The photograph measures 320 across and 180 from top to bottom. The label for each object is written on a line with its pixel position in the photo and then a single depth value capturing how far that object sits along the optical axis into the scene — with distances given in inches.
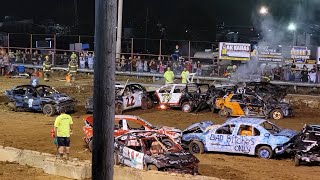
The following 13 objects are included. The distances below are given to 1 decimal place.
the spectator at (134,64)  1517.0
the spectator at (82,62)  1583.4
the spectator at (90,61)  1579.7
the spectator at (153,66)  1499.8
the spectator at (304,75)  1327.5
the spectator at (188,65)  1445.4
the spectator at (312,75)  1326.3
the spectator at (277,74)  1357.0
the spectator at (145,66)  1508.4
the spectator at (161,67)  1492.4
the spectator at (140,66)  1510.8
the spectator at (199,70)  1430.9
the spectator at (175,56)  1501.6
